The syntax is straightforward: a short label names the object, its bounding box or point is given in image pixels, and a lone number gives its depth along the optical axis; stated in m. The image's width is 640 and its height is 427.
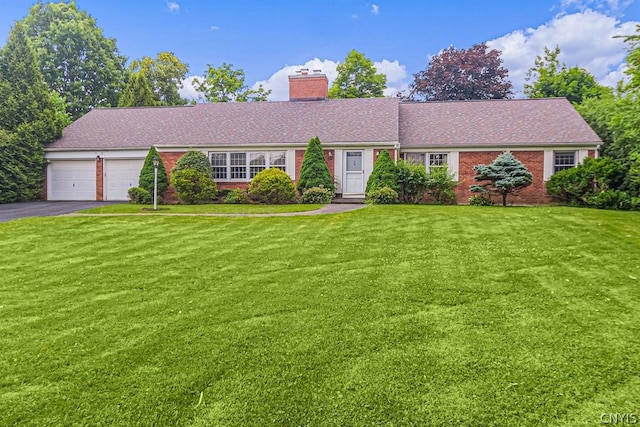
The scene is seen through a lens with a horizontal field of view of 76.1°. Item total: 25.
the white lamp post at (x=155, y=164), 14.89
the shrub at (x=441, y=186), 16.11
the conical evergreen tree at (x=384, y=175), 16.23
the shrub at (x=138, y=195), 17.25
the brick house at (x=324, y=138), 17.53
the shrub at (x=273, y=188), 16.64
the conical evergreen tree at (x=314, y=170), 17.31
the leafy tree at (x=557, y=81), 27.72
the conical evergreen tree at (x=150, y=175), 18.23
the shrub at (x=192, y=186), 17.28
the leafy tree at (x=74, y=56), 31.19
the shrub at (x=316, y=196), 16.81
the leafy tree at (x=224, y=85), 34.97
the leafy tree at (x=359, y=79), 32.47
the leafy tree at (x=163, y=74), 36.19
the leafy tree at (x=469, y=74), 31.77
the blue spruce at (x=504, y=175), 15.51
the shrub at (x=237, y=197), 17.29
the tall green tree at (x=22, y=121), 18.80
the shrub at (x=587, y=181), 13.79
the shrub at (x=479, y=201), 15.80
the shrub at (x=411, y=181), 16.20
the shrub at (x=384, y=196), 15.62
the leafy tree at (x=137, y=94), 29.38
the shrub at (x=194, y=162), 17.94
